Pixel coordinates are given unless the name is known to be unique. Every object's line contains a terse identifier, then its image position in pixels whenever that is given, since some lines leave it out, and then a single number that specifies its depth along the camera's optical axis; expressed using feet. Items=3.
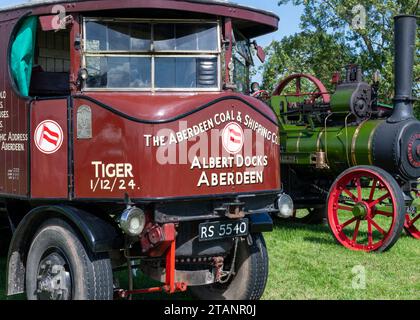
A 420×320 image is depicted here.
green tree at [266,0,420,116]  73.87
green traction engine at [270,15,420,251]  28.68
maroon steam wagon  14.73
